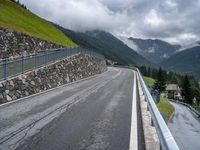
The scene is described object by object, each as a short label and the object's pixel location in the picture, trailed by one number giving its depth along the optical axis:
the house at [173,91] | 144.02
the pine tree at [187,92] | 111.75
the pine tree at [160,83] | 125.11
